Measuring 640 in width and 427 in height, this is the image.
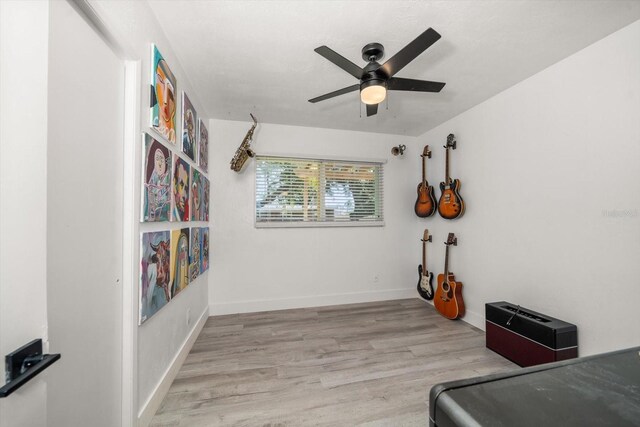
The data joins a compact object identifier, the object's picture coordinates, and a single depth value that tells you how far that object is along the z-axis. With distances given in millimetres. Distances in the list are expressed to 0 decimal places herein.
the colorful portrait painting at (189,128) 2066
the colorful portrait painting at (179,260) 1837
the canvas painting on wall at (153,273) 1401
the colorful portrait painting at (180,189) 1841
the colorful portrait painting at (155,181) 1407
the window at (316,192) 3355
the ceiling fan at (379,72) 1463
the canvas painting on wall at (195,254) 2311
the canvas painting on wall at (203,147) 2631
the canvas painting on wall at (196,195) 2307
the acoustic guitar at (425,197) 3395
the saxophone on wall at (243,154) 2951
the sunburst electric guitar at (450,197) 2968
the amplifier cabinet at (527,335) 1856
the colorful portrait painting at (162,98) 1512
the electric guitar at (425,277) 3459
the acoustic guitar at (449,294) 2941
